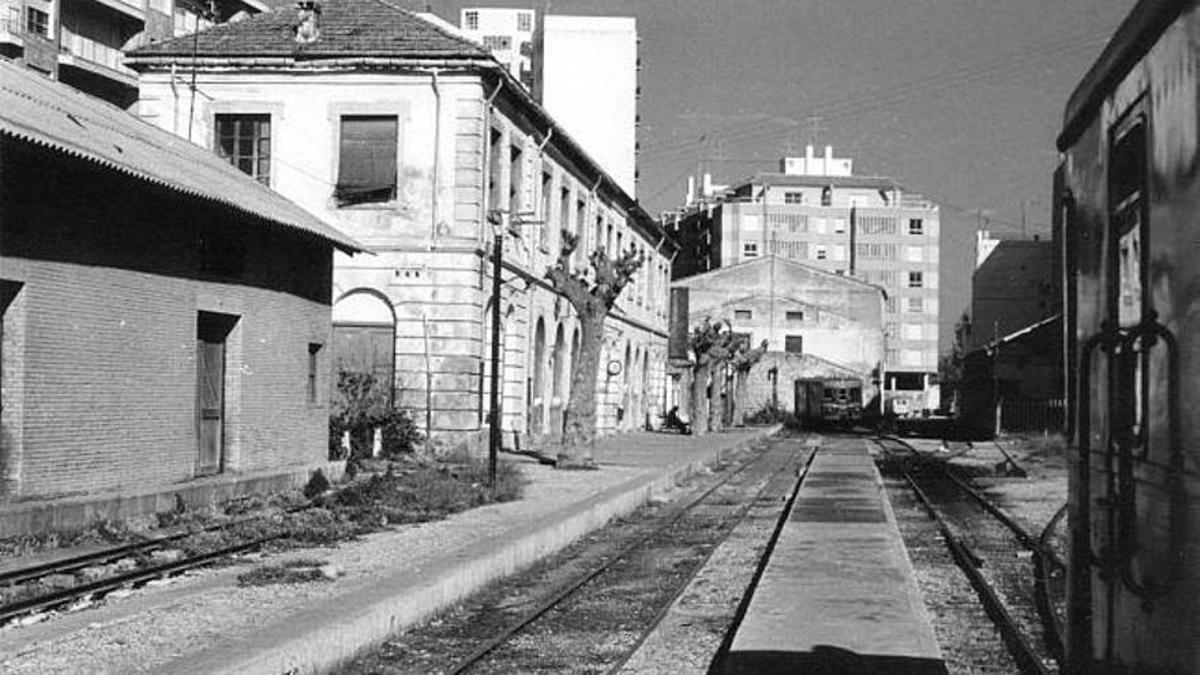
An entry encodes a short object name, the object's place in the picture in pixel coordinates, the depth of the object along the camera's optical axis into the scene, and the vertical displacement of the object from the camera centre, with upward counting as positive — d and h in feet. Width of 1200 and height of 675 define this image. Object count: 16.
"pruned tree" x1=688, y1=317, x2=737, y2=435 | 151.02 +3.66
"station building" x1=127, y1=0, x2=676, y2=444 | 87.97 +16.58
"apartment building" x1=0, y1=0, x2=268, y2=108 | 139.13 +40.32
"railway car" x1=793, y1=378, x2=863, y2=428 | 209.97 -1.22
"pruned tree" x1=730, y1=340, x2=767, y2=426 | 193.06 +3.84
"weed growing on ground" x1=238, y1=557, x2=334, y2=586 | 34.73 -5.21
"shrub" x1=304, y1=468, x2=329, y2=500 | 60.01 -4.72
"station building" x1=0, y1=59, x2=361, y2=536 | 42.09 +2.53
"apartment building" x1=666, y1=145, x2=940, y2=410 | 336.70 +40.81
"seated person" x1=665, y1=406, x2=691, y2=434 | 164.62 -4.04
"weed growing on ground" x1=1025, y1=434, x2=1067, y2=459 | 114.33 -4.57
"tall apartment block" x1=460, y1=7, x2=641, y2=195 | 169.58 +39.99
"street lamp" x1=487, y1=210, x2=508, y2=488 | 60.90 +1.55
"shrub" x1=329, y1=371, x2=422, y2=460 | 80.38 -2.15
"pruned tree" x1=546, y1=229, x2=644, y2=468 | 83.51 +2.28
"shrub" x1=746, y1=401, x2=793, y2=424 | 234.38 -4.07
